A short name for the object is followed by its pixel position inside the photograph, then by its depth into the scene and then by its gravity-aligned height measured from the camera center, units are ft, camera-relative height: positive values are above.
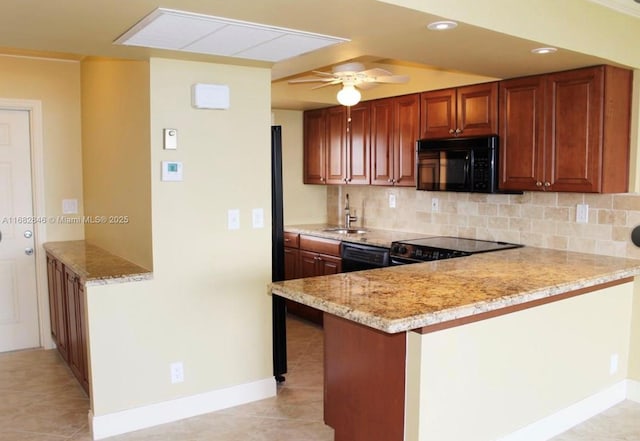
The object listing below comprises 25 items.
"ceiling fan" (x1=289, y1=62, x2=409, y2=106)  12.29 +2.55
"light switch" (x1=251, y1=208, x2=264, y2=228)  11.95 -0.63
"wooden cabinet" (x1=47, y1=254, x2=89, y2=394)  11.51 -3.00
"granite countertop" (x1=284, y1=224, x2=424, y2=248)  15.90 -1.49
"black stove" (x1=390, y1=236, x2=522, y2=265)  13.58 -1.56
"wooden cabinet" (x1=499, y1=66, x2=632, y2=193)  11.46 +1.23
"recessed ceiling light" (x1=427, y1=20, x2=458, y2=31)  8.21 +2.45
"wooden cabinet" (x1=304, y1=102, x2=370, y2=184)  17.67 +1.43
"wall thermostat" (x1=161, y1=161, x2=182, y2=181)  10.74 +0.35
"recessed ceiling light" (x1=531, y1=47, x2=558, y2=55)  9.87 +2.47
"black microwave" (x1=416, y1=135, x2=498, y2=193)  13.43 +0.57
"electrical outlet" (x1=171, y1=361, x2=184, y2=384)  11.16 -3.74
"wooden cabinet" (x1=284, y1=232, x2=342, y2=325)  17.01 -2.33
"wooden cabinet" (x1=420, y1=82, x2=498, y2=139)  13.46 +1.94
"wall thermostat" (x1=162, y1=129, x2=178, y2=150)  10.69 +0.98
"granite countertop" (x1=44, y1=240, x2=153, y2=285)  10.53 -1.61
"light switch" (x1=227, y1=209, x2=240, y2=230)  11.63 -0.66
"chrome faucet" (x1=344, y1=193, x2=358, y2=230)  19.31 -1.09
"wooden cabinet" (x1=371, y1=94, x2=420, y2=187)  15.80 +1.43
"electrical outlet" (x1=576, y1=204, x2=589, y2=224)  12.70 -0.65
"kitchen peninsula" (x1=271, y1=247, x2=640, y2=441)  7.88 -2.57
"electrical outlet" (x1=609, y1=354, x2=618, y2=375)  11.73 -3.83
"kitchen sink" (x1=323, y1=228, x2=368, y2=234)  18.19 -1.45
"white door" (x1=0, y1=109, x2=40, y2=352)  15.16 -1.25
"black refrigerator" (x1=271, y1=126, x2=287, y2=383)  12.58 -1.55
